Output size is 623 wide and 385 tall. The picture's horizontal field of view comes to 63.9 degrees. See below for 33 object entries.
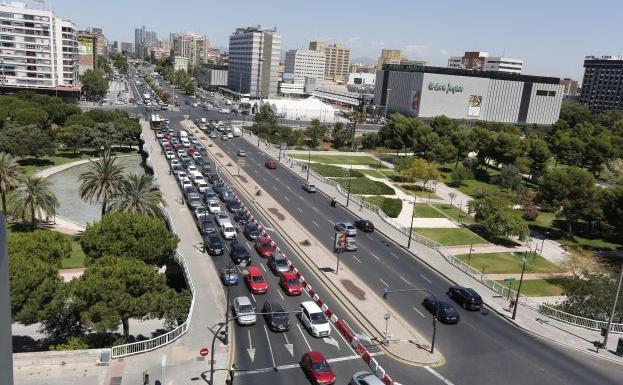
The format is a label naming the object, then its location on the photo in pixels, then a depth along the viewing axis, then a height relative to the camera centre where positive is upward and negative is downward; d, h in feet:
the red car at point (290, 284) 140.15 -56.22
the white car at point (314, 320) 118.93 -56.02
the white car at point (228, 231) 182.13 -55.71
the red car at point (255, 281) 140.26 -56.64
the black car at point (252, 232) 183.90 -56.02
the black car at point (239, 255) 159.03 -55.85
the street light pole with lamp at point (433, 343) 112.42 -55.80
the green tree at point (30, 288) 104.83 -48.44
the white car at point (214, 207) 207.72 -54.58
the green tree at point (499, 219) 207.82 -48.91
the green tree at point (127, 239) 137.80 -47.43
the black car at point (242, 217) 201.66 -56.04
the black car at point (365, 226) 208.95 -56.30
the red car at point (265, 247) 168.87 -56.28
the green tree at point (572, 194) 228.02 -39.05
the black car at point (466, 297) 141.29 -55.75
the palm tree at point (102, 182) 187.11 -43.69
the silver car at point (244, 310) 121.19 -55.83
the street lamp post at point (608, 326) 124.88 -52.76
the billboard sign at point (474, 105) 635.25 -8.64
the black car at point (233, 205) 212.97 -55.00
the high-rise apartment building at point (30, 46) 474.08 +9.75
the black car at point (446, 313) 132.36 -56.53
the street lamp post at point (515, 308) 135.17 -54.60
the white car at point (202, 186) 239.50 -54.01
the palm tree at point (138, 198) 173.06 -45.13
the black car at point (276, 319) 119.65 -56.31
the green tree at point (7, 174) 195.31 -46.08
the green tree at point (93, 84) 590.55 -24.97
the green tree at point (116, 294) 106.32 -49.37
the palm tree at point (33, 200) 189.88 -53.24
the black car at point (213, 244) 164.55 -55.43
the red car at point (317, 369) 98.63 -55.77
